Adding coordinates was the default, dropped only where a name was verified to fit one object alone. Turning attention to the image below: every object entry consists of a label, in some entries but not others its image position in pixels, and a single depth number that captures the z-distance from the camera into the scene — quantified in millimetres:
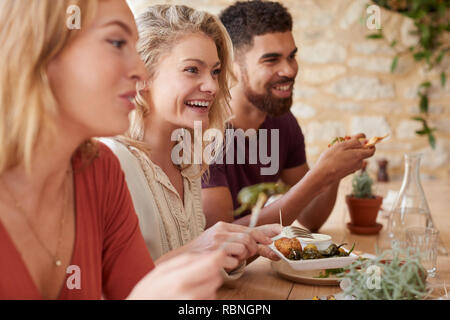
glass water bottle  1163
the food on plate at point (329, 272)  919
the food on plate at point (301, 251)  945
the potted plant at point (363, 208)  1369
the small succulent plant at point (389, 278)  692
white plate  912
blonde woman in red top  538
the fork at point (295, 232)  1019
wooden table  878
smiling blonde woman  969
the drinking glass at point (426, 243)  955
